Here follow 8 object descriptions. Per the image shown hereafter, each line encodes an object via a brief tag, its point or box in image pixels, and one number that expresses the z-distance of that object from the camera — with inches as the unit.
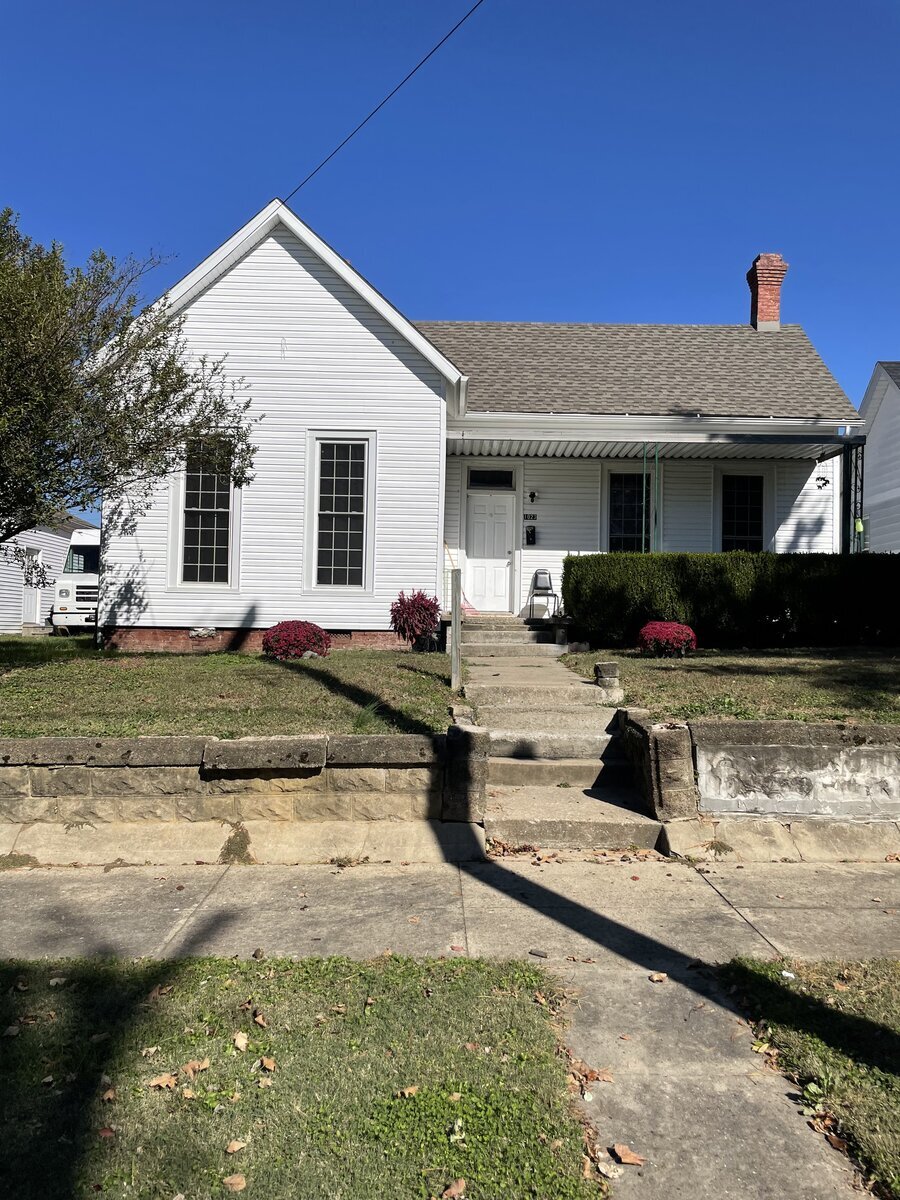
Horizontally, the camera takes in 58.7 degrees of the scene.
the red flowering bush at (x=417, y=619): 486.9
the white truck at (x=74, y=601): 842.2
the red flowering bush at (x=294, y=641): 429.1
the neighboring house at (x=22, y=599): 1103.6
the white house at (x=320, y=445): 499.8
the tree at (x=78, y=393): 314.0
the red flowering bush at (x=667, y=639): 430.0
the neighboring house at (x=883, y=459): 803.4
